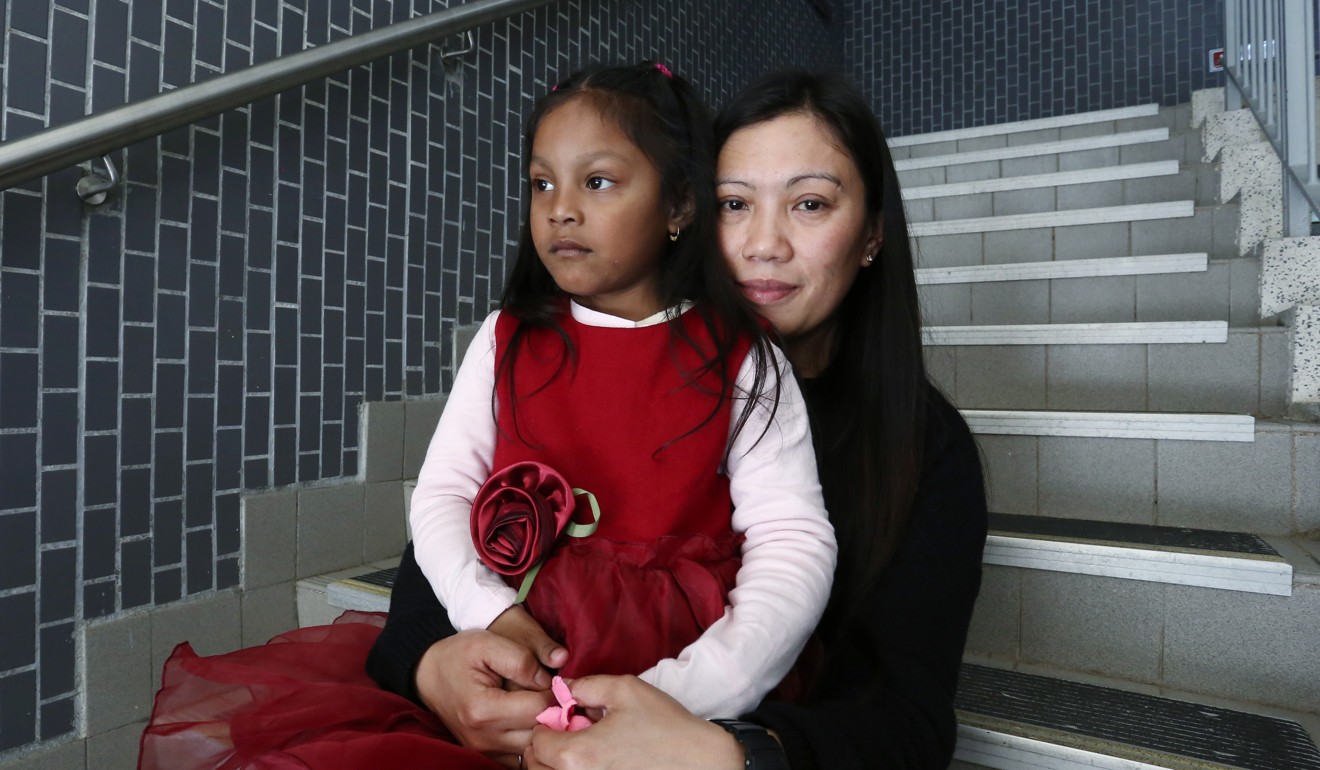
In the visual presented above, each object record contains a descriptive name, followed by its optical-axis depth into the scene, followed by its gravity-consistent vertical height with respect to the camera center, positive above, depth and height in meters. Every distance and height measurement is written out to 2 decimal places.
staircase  1.22 -0.19
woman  0.82 -0.11
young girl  0.88 -0.04
